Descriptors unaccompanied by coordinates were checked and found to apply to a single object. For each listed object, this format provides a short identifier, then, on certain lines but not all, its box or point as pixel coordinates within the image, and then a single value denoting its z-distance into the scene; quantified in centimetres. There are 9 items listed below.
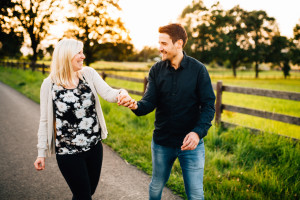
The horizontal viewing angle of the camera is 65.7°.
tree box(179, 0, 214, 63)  4019
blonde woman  218
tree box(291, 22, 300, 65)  3822
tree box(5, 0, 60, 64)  2375
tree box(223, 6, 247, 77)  4231
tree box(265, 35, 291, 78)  4209
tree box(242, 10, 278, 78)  4262
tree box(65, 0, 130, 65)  2581
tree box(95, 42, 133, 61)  2889
